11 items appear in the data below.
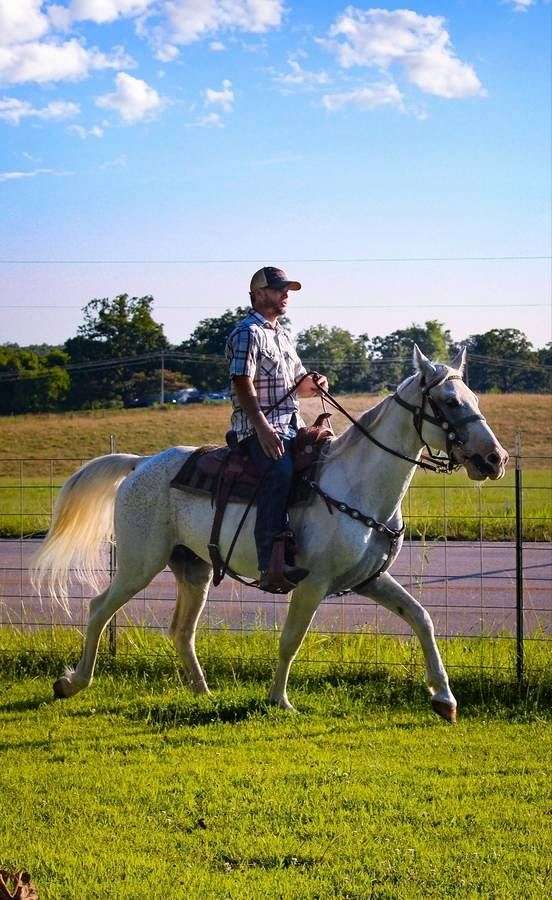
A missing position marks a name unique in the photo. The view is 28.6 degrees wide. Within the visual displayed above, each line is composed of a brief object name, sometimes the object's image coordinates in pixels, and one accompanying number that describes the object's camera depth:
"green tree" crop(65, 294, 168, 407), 79.44
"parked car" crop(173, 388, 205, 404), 67.00
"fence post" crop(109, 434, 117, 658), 9.46
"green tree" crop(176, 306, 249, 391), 76.75
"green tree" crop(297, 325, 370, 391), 81.00
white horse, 7.04
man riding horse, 7.21
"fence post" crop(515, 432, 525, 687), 8.33
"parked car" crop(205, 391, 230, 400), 63.79
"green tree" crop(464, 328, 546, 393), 83.19
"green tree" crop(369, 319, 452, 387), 81.06
